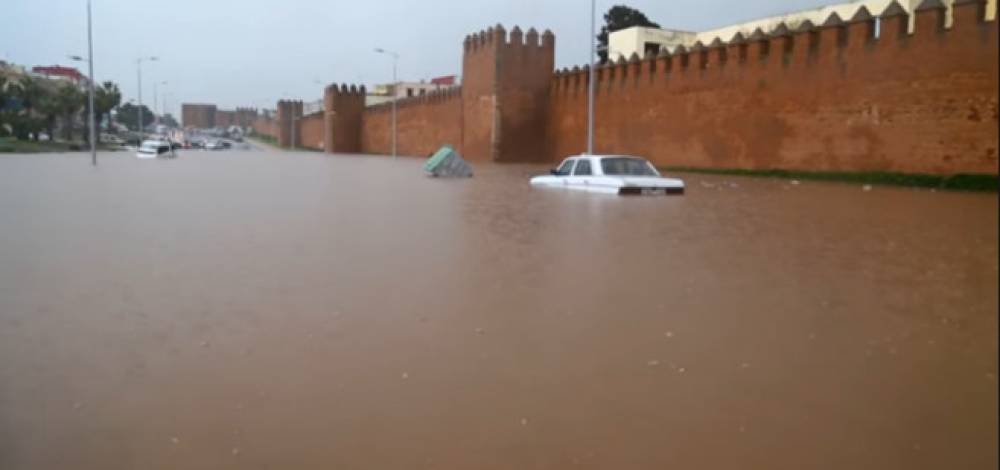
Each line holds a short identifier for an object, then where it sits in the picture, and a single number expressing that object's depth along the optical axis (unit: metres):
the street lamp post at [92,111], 33.77
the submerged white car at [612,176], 16.48
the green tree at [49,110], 45.77
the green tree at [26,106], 37.03
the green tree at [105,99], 62.40
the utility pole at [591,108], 28.34
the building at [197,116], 166.62
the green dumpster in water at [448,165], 26.58
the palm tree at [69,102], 48.31
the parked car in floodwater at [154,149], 45.47
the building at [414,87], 95.59
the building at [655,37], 46.71
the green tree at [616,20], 59.94
